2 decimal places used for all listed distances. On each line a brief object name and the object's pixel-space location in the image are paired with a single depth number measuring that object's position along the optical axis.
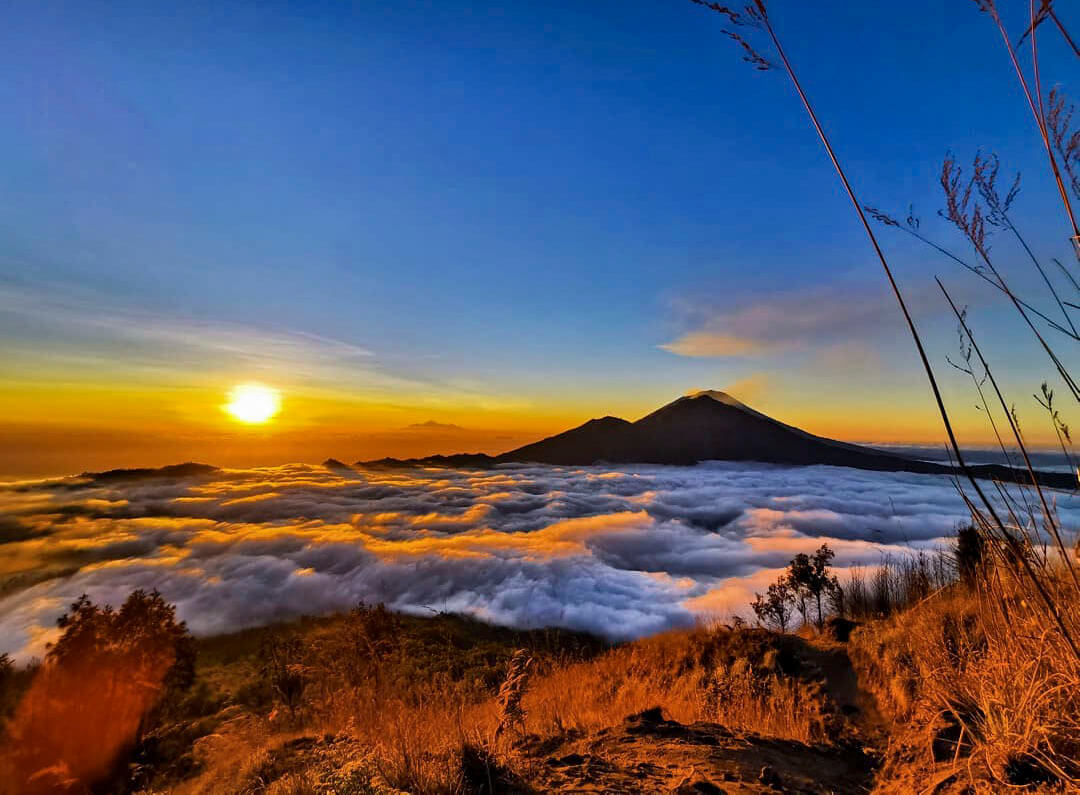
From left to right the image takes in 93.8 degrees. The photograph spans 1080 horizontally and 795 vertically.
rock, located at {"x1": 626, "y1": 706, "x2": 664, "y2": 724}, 6.44
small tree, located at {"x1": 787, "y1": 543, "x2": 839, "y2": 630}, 18.66
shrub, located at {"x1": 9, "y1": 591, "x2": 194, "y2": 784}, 15.03
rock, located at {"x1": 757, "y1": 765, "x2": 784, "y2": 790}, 4.24
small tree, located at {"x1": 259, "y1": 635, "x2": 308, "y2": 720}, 18.20
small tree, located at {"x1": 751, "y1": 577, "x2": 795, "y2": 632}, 18.70
